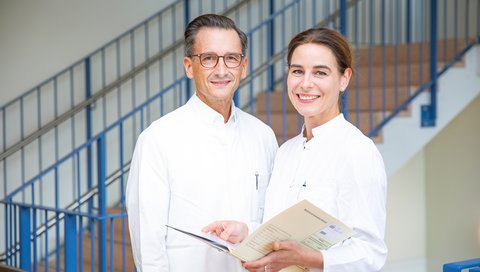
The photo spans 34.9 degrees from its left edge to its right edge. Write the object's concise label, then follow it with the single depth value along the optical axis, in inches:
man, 89.0
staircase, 194.5
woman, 74.8
